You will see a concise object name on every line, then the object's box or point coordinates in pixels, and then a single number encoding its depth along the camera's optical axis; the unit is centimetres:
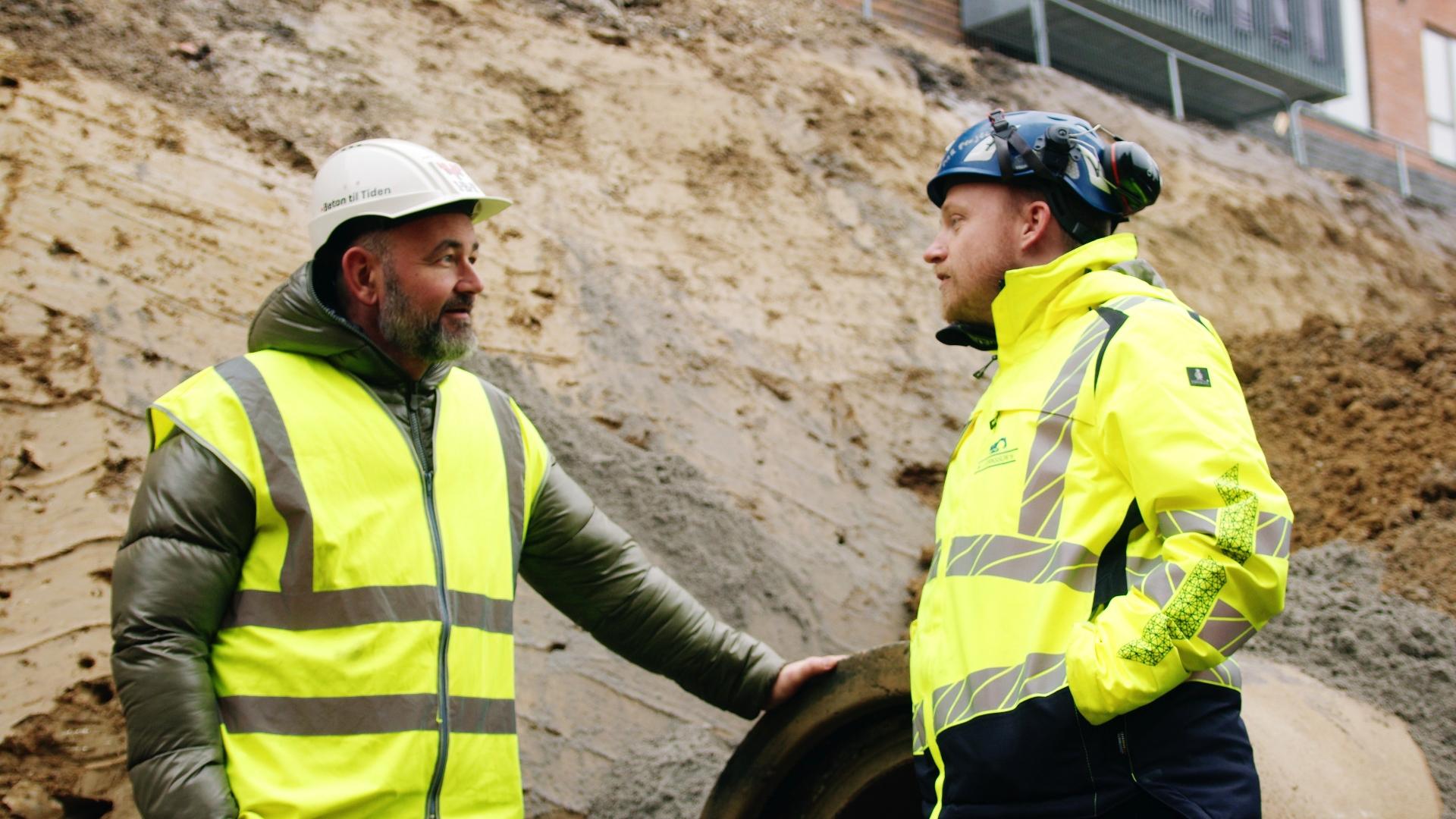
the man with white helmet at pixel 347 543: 269
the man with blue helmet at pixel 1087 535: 221
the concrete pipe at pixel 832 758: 359
